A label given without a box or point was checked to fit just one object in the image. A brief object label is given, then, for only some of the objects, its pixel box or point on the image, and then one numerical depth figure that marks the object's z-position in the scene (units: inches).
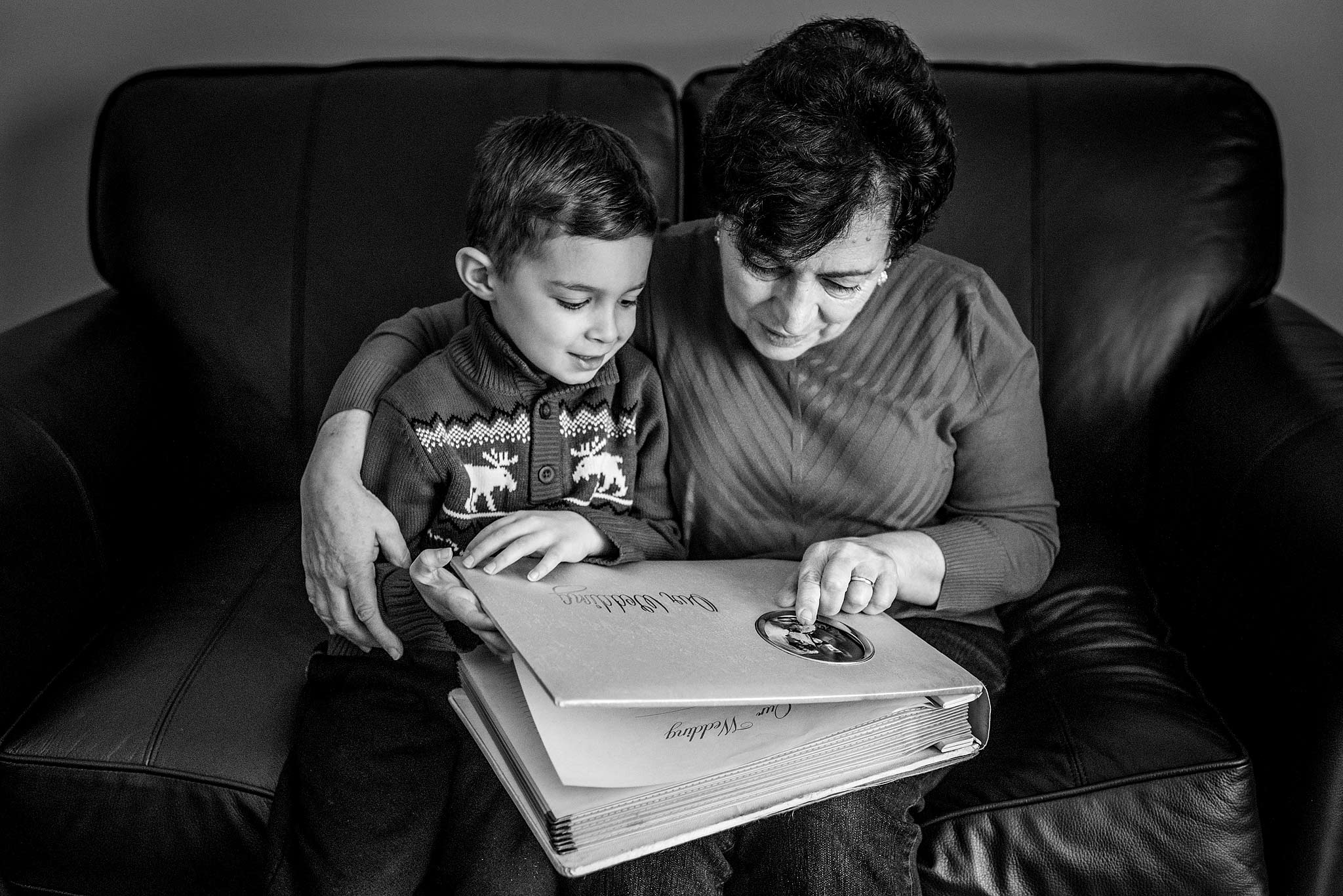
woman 40.7
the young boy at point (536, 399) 44.6
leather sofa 45.1
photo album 34.5
